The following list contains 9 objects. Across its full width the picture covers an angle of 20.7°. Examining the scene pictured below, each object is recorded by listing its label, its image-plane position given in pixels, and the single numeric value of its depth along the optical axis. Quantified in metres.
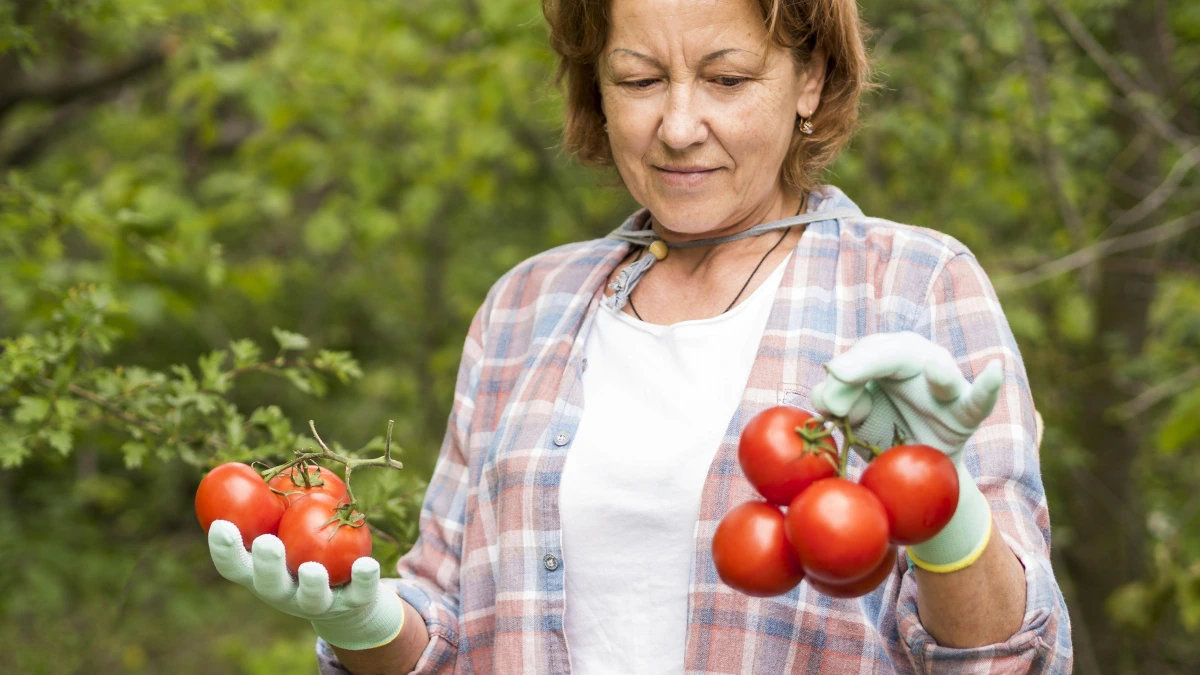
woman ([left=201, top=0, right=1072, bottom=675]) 2.02
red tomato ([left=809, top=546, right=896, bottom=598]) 1.91
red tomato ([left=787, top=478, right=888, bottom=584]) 1.87
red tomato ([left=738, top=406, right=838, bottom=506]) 1.90
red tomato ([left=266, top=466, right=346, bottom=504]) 2.06
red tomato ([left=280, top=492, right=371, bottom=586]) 2.01
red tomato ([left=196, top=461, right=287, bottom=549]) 2.02
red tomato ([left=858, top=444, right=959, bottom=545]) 1.88
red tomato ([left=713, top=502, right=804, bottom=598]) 1.90
